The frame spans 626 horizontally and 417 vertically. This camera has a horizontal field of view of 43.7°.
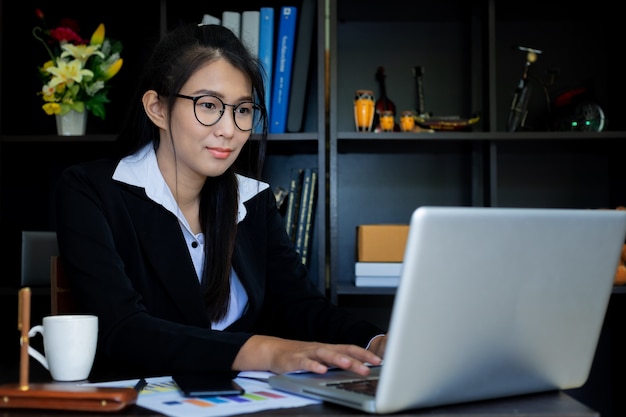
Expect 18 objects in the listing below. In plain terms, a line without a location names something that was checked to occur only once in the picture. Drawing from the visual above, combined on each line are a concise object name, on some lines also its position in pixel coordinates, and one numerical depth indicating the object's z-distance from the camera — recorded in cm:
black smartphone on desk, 92
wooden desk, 84
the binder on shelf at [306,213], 247
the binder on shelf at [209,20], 243
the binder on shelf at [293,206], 248
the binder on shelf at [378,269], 240
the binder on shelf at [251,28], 243
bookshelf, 272
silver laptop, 77
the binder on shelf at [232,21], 244
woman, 147
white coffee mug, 108
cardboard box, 241
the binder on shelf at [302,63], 242
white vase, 244
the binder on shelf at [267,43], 242
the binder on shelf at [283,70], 243
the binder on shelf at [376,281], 240
